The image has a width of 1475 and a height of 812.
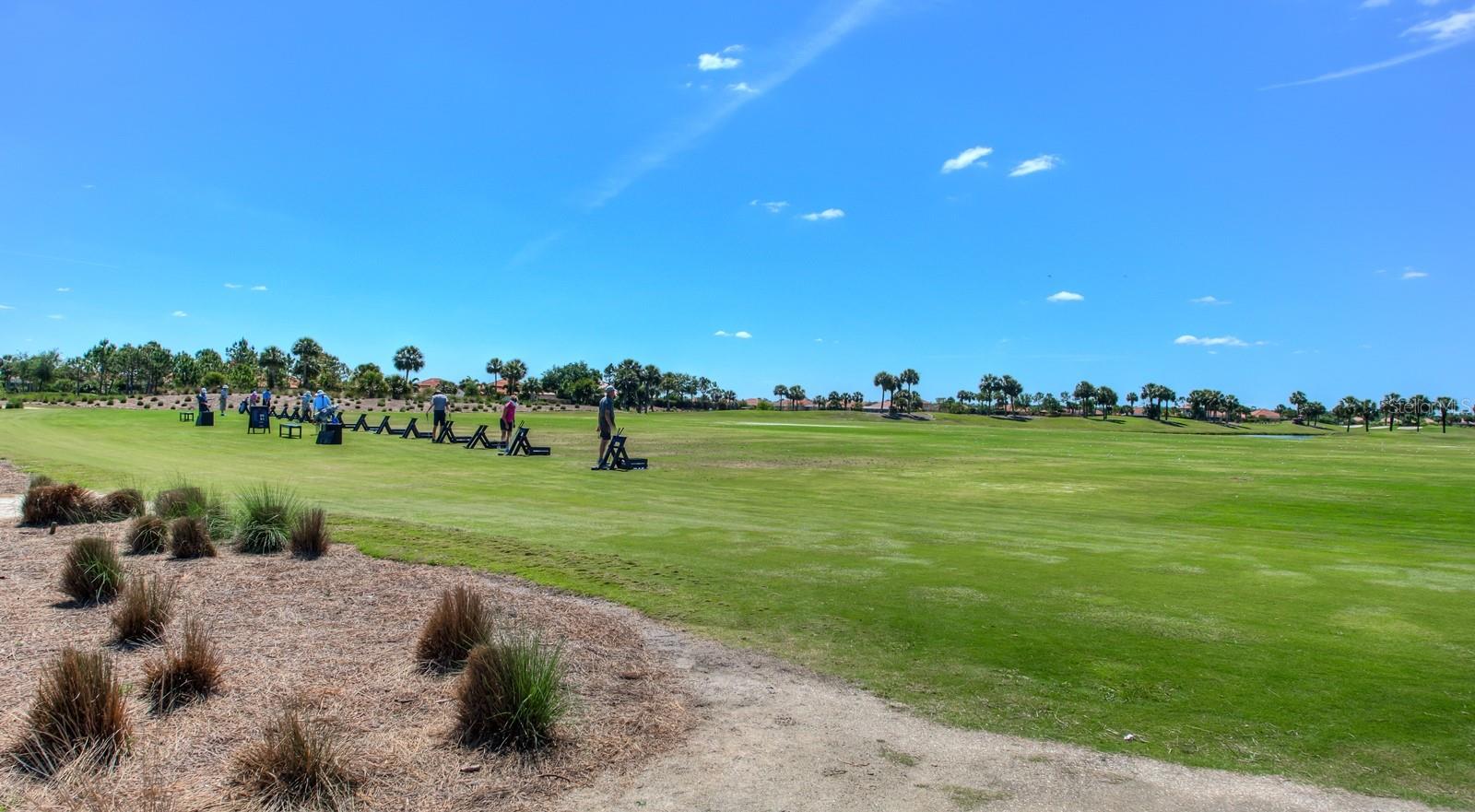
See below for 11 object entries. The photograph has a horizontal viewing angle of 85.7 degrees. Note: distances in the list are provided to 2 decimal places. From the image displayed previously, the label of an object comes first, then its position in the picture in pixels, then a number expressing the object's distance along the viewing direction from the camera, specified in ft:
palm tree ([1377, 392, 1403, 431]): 561.02
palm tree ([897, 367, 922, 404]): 615.57
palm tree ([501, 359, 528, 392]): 548.31
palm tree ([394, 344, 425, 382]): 524.11
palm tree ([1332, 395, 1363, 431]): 607.78
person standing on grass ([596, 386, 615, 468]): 81.92
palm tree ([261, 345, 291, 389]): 412.96
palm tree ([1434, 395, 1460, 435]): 515.26
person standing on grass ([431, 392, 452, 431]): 116.98
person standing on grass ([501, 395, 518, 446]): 104.42
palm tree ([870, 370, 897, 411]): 625.00
